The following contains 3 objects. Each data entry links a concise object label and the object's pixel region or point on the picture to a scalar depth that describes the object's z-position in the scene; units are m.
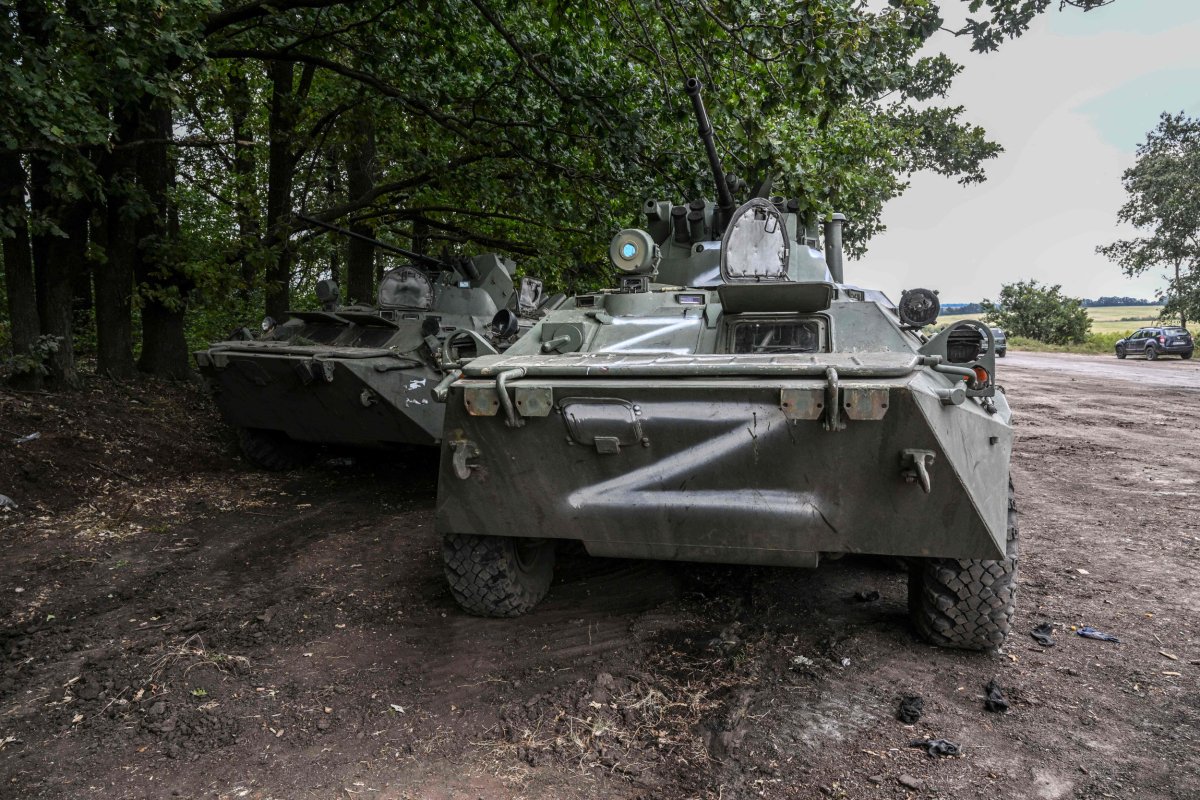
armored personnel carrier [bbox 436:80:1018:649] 3.26
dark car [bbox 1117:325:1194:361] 25.20
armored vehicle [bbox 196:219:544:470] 6.90
